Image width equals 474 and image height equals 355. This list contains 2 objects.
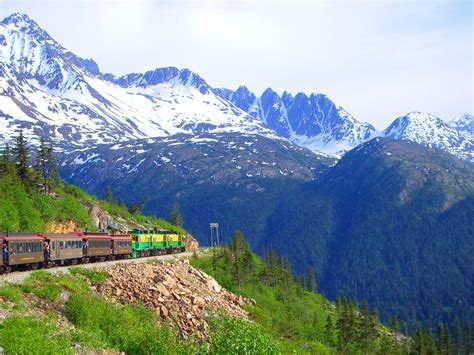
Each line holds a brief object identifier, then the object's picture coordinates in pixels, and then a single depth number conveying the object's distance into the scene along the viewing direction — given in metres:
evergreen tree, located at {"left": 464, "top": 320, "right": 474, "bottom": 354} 174.59
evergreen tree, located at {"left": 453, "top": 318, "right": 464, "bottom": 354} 173.62
